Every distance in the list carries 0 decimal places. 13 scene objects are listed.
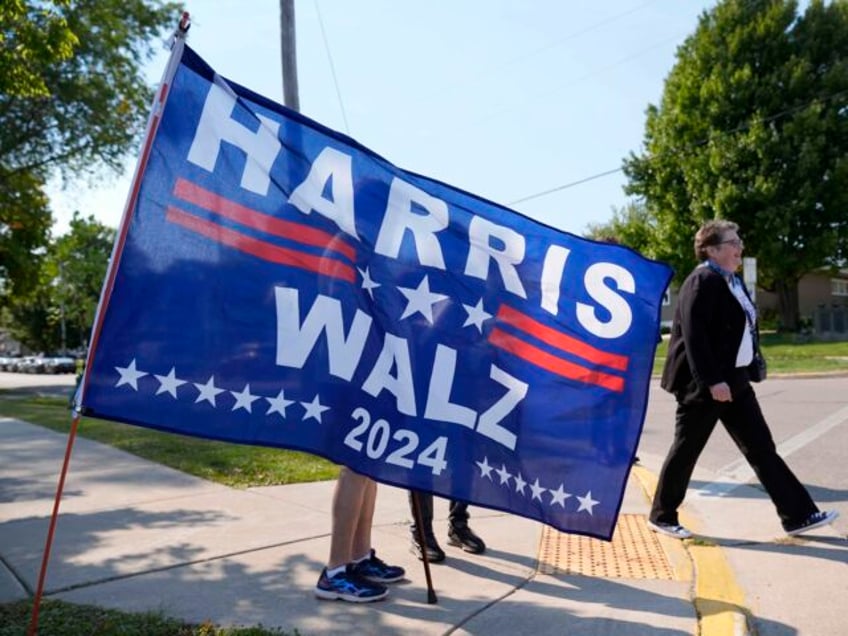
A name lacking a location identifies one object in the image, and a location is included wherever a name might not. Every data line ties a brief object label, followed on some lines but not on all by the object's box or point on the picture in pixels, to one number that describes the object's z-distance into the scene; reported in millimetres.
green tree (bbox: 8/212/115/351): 35875
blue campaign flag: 3035
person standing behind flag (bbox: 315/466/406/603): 3686
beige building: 45603
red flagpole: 2764
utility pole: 10469
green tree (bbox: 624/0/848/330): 30156
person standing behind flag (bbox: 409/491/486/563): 4355
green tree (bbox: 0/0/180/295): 24812
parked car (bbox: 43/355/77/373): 52531
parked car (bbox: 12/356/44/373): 54844
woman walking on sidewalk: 4742
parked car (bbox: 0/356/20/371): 63159
